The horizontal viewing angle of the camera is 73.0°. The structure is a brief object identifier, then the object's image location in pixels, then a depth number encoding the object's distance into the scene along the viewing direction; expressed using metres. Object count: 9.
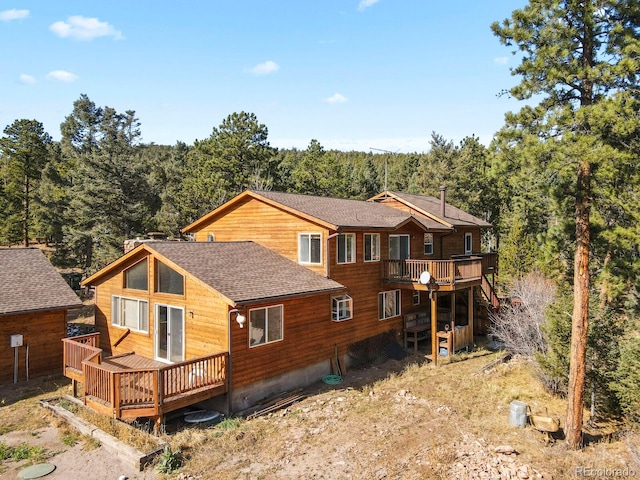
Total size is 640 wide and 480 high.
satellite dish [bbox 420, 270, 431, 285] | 17.88
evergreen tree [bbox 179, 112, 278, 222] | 36.72
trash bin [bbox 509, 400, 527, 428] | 11.63
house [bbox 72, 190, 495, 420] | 12.54
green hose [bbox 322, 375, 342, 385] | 15.62
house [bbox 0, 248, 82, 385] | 15.27
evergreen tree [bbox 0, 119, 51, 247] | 33.03
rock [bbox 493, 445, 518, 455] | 9.85
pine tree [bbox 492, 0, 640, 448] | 9.95
